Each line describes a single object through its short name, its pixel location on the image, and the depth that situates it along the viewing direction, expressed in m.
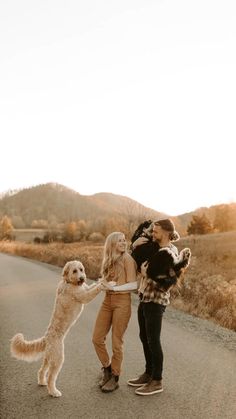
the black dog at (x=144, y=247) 5.89
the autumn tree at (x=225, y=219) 95.38
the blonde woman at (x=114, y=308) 5.84
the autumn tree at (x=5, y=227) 117.59
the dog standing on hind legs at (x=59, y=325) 5.65
